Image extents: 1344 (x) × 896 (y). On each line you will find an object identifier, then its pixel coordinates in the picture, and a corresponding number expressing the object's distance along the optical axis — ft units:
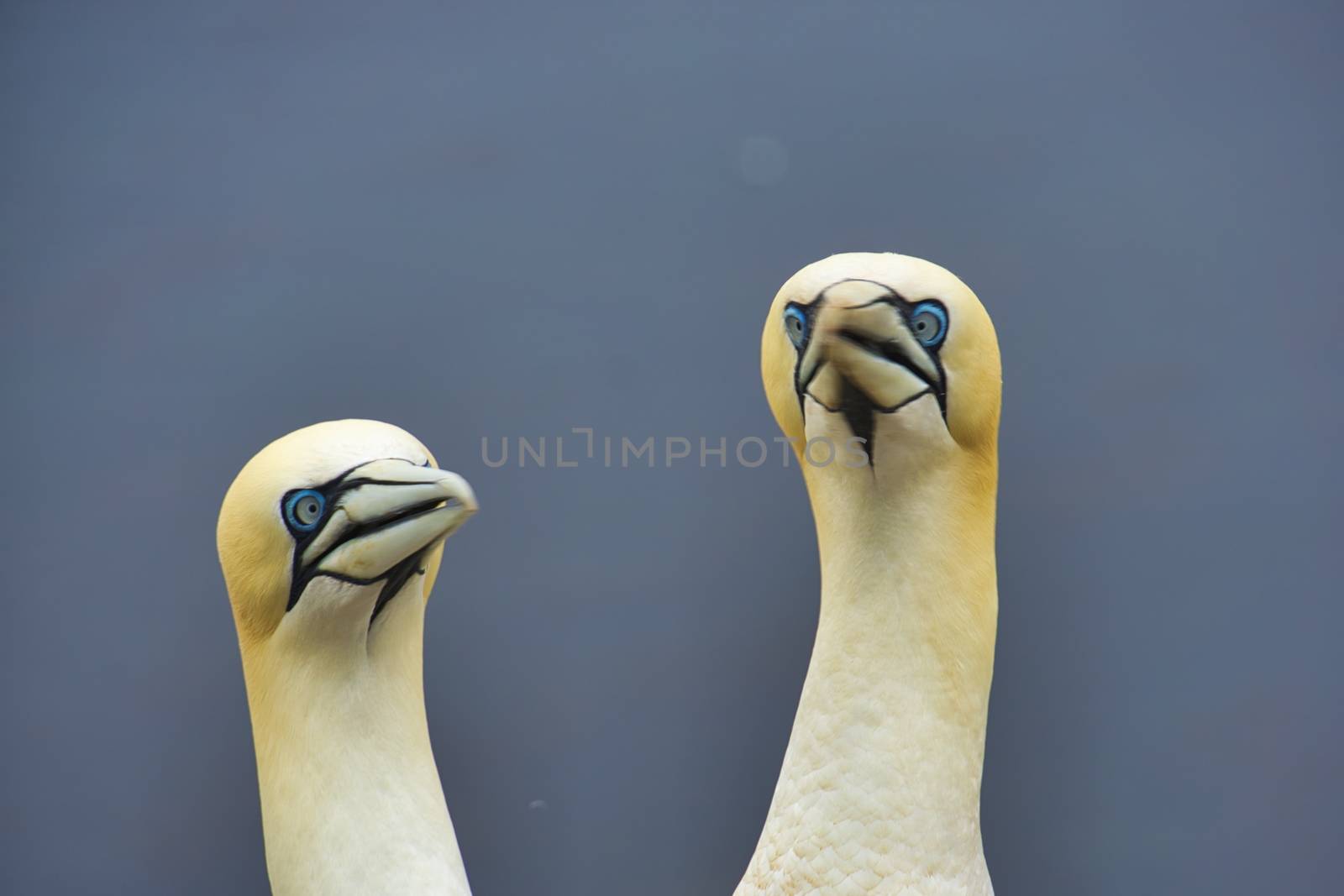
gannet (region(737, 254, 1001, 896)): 13.35
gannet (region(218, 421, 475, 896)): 13.74
